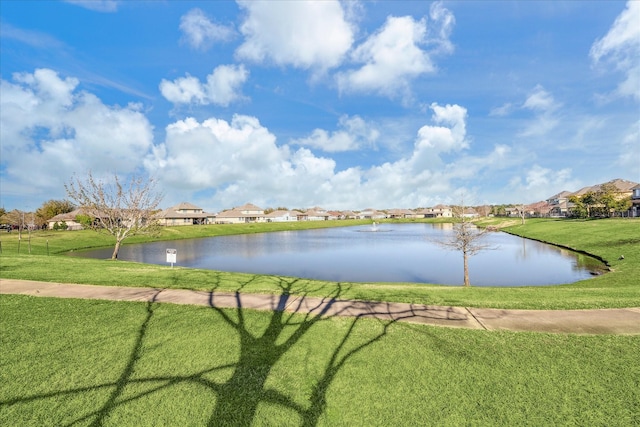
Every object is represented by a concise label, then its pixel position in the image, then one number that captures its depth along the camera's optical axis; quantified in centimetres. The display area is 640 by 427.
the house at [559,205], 11106
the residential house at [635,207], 6525
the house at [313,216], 16565
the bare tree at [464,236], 1889
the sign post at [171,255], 1765
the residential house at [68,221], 7579
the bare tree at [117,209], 2694
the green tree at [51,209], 8862
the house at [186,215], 10162
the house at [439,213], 18782
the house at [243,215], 12519
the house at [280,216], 14315
